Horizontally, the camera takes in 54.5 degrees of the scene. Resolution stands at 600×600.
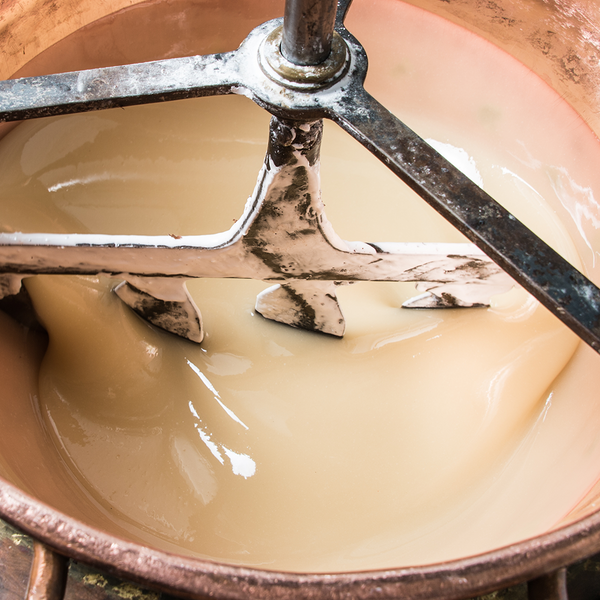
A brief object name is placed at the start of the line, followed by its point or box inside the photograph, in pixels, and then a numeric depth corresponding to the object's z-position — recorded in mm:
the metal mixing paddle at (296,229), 576
